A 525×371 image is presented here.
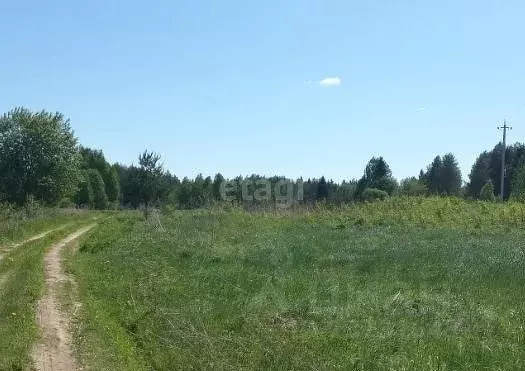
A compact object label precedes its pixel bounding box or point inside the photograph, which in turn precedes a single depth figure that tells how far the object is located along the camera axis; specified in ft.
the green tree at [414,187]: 186.50
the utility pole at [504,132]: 184.10
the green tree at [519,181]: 194.92
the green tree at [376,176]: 257.14
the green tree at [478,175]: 298.56
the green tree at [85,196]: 265.34
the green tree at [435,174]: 325.42
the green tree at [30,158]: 158.10
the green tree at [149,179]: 164.96
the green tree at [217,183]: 263.68
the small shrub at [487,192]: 174.11
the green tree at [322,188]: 327.20
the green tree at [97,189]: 278.46
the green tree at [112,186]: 311.50
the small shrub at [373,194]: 170.40
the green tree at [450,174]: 322.75
